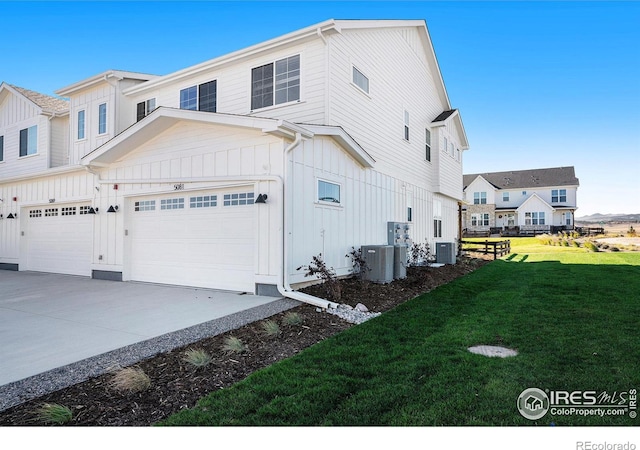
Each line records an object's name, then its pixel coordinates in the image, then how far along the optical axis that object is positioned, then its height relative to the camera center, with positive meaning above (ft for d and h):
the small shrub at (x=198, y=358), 13.51 -4.89
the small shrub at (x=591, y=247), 69.87 -3.55
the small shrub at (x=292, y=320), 19.35 -4.86
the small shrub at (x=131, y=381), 11.57 -4.94
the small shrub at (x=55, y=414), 9.73 -4.99
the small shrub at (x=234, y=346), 15.20 -4.93
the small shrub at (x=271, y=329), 17.48 -4.88
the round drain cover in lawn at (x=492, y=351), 14.71 -4.99
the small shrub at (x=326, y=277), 25.35 -3.56
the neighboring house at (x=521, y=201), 148.36 +11.16
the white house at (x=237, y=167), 27.35 +5.32
